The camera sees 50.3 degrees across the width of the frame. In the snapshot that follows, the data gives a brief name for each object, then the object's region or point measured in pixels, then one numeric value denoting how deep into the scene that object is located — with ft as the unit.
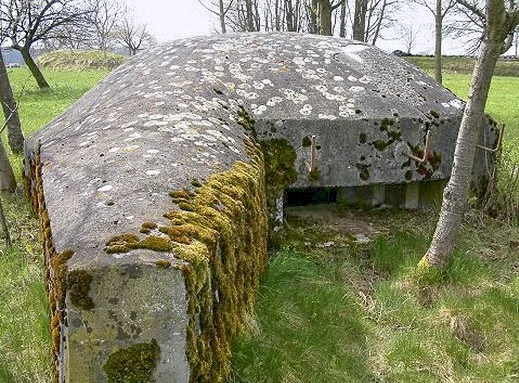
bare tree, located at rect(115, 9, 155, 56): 212.23
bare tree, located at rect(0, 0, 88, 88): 66.23
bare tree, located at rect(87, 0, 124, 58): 153.58
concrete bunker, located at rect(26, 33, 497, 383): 6.44
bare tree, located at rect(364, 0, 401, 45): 82.17
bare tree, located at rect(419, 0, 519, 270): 12.53
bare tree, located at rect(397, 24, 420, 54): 242.41
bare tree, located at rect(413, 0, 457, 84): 51.57
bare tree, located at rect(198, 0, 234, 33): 90.17
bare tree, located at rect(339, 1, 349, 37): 74.45
